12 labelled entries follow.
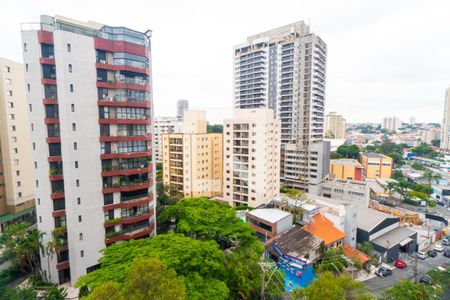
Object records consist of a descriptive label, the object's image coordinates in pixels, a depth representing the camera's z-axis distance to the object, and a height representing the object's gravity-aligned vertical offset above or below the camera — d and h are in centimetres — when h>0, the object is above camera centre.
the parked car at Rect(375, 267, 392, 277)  2839 -1817
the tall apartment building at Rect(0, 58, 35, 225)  3694 -193
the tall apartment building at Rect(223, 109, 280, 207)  4550 -607
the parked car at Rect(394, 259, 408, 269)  3071 -1860
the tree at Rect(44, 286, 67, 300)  1888 -1393
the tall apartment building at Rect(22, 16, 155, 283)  2203 -25
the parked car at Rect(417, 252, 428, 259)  3362 -1899
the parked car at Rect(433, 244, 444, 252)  3570 -1912
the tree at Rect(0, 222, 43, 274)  2250 -1135
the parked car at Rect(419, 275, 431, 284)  2677 -1822
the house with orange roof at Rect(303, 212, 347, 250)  3005 -1424
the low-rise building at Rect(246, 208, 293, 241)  3086 -1305
